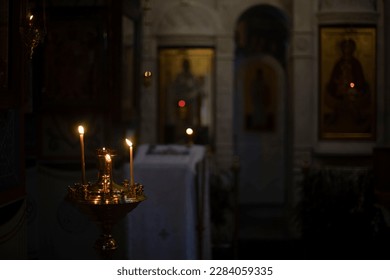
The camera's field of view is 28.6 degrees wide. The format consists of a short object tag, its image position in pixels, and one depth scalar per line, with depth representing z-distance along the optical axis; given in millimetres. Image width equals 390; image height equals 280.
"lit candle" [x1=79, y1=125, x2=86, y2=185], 3277
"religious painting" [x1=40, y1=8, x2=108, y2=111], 6117
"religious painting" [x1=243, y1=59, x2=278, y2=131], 11742
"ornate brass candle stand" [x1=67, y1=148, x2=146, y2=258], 3117
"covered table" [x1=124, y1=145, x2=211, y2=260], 5766
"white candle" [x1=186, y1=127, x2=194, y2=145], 5957
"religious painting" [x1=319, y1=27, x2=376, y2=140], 8914
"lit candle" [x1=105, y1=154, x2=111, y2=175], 3327
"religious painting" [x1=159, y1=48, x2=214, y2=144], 9641
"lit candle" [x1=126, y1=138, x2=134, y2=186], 3396
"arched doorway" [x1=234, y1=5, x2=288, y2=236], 11774
